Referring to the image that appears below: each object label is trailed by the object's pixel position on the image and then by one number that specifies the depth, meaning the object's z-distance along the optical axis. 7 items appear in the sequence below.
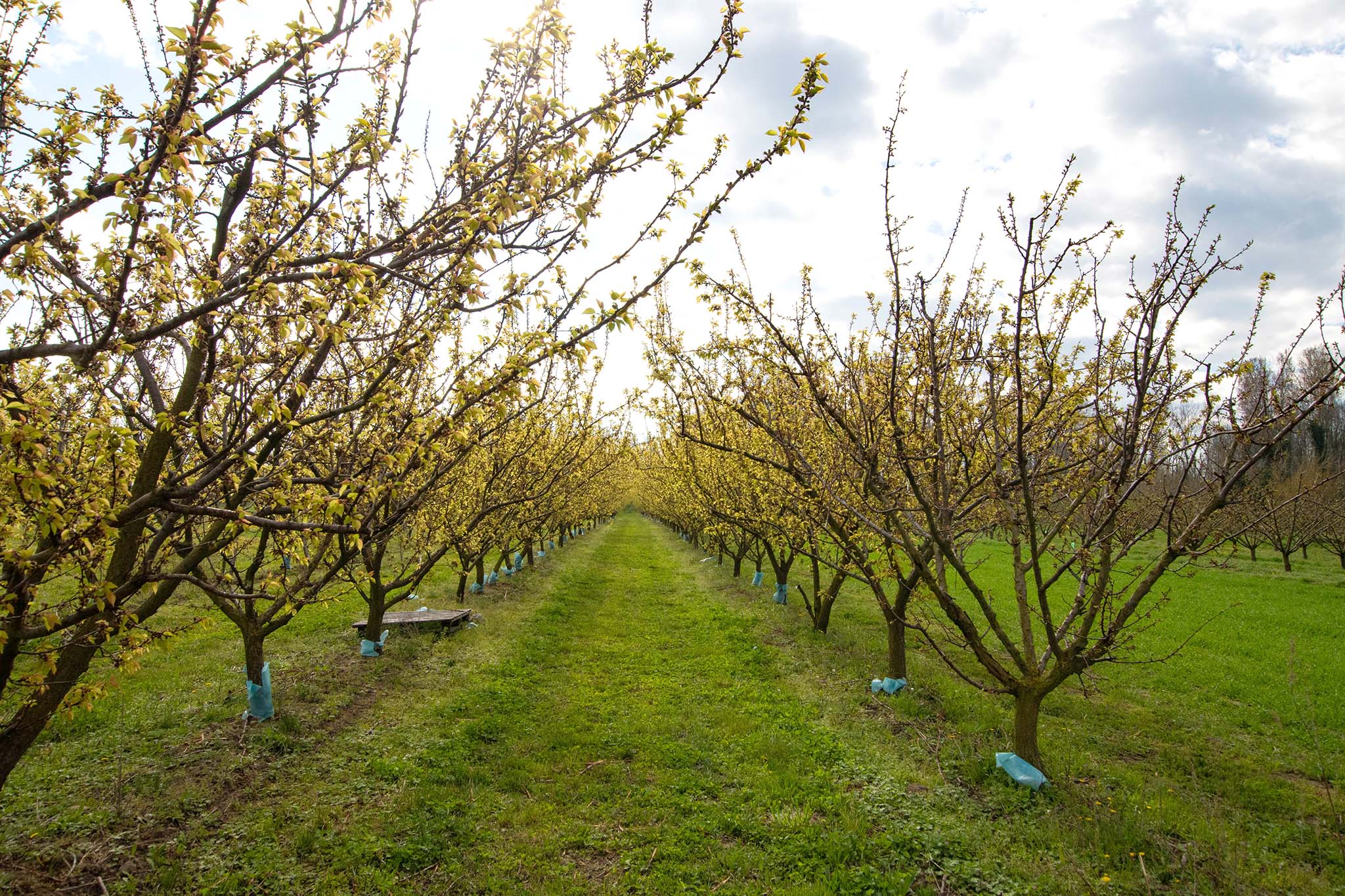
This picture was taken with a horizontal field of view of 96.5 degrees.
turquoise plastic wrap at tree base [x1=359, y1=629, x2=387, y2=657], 10.01
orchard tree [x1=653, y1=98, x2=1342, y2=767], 4.62
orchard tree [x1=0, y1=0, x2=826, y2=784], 2.44
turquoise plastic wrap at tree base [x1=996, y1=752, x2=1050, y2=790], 5.91
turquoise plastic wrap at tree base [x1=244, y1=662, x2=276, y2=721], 7.13
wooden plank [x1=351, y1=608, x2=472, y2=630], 11.74
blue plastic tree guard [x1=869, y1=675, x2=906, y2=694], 8.84
